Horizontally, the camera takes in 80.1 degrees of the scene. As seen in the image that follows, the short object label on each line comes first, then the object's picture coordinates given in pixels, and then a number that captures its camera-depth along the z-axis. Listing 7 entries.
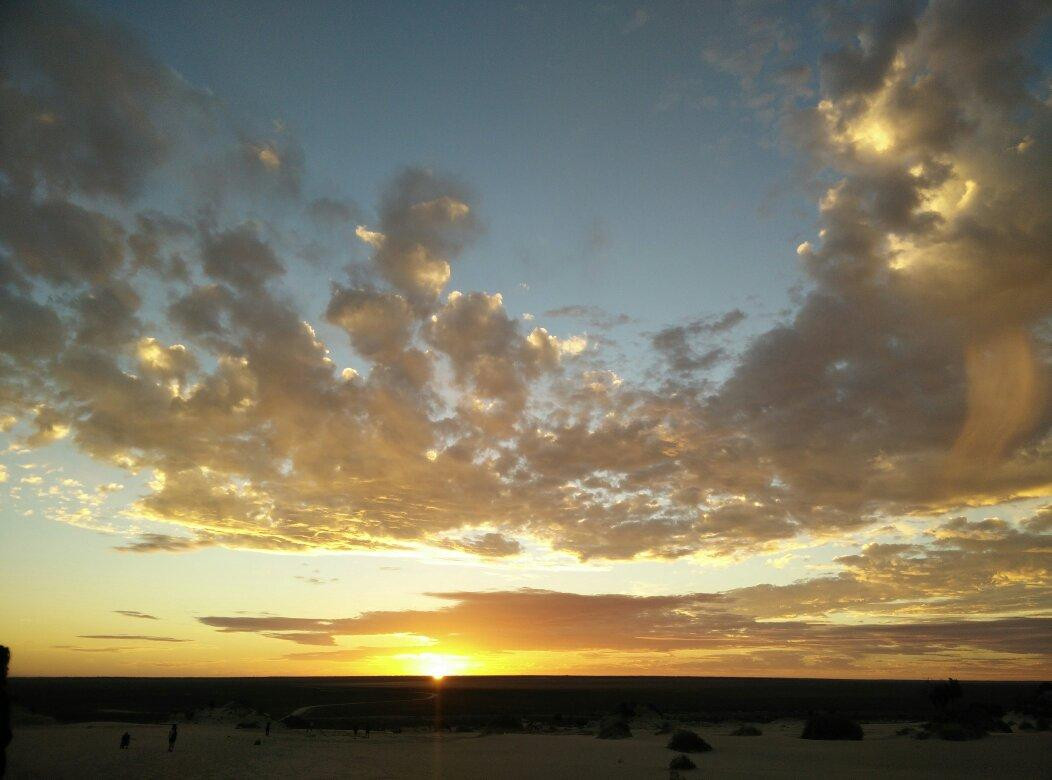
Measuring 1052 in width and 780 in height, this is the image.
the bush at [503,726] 56.52
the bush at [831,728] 43.50
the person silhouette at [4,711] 19.69
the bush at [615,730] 48.73
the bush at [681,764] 31.55
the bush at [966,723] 40.02
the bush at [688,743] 39.34
